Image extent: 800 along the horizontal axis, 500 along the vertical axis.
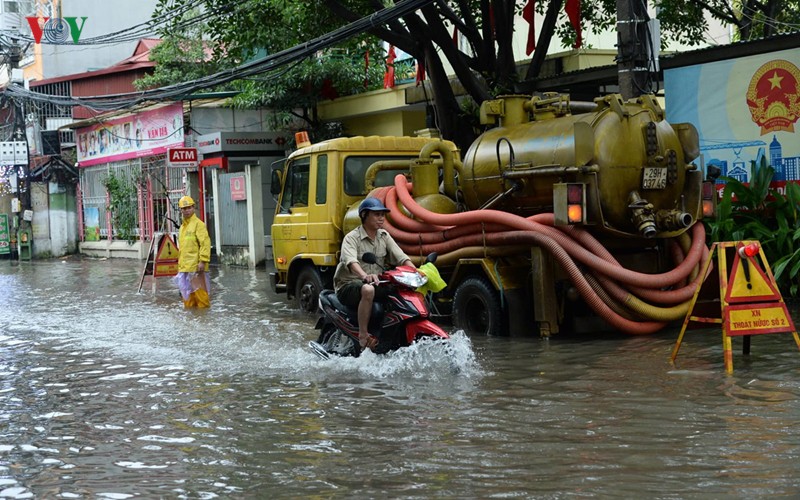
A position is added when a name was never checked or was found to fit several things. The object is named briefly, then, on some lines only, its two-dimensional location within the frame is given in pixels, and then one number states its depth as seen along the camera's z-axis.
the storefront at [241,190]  25.23
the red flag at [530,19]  18.28
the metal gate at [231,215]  25.86
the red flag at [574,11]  17.61
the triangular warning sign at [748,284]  8.61
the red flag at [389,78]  23.66
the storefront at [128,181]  30.16
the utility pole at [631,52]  12.05
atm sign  25.44
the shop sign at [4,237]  34.38
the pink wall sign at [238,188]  25.58
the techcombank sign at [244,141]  26.17
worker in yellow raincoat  15.58
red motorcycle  8.83
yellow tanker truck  10.48
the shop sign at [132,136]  29.61
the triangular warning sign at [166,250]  18.88
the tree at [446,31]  18.14
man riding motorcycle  9.00
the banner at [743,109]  13.29
